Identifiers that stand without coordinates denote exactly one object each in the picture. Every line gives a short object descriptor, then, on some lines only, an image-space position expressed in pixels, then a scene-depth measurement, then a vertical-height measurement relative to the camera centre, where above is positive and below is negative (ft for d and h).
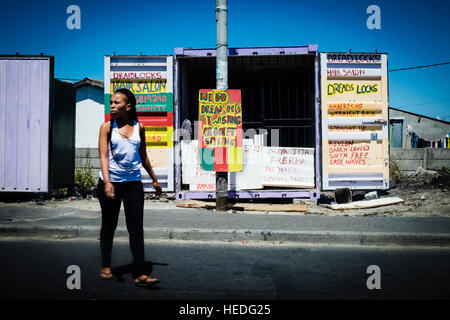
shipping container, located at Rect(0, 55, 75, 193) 27.76 +2.82
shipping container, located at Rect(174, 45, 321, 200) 27.12 +3.87
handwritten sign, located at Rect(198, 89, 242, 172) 25.16 +2.37
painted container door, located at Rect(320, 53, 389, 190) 27.35 +2.87
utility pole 24.29 +7.18
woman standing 11.55 -0.46
